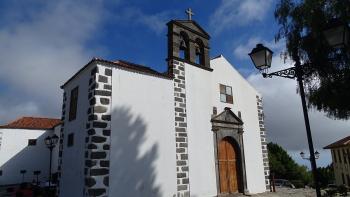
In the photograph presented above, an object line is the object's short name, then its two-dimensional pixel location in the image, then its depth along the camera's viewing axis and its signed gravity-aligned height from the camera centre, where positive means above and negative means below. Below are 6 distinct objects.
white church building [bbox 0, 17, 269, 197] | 7.77 +1.07
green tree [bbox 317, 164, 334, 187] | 34.47 -1.29
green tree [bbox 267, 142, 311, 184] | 29.77 -0.32
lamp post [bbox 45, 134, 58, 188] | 13.27 +1.15
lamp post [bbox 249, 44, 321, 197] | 5.19 +1.73
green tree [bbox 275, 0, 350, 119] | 7.64 +2.87
